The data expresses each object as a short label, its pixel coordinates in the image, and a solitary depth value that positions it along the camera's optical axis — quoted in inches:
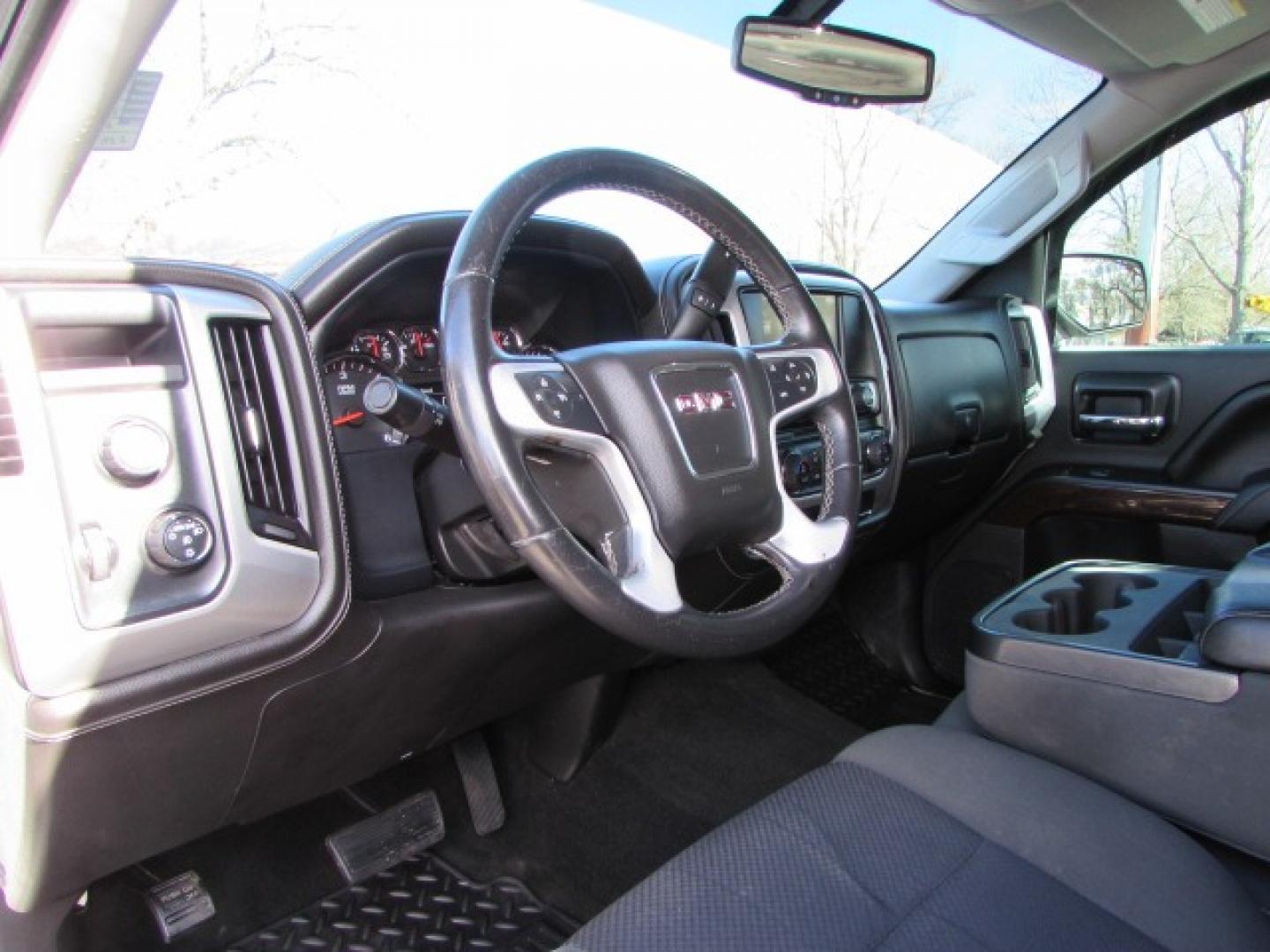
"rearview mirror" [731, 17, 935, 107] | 77.8
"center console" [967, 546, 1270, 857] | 48.1
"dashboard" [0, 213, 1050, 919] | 39.3
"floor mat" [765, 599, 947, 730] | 101.3
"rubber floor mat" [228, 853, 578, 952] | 66.9
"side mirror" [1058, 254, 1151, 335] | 107.7
